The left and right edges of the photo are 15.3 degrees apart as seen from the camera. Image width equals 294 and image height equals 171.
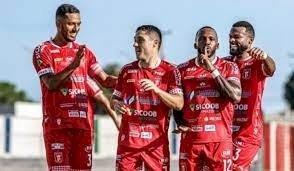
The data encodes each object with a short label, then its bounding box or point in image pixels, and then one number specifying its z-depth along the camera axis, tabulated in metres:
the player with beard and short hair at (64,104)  12.43
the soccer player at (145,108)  12.16
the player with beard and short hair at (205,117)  12.27
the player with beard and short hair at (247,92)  12.91
